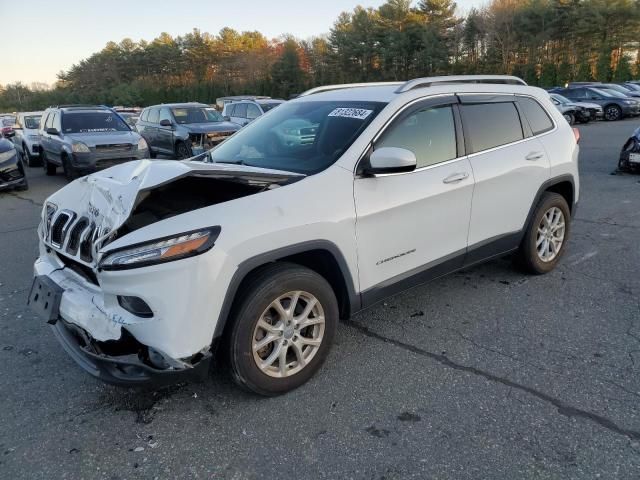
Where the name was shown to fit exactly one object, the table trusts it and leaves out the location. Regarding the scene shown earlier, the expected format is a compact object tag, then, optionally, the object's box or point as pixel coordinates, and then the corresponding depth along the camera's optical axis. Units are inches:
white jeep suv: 101.3
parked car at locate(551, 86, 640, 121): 902.4
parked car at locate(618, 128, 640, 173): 385.1
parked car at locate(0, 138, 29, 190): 399.5
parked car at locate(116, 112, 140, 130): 954.3
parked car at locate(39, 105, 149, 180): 434.6
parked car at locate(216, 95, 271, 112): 675.4
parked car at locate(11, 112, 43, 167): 624.7
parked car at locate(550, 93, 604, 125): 859.4
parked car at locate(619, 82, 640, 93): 1050.9
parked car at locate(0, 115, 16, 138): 802.2
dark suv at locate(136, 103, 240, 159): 501.7
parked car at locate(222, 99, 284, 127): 621.9
